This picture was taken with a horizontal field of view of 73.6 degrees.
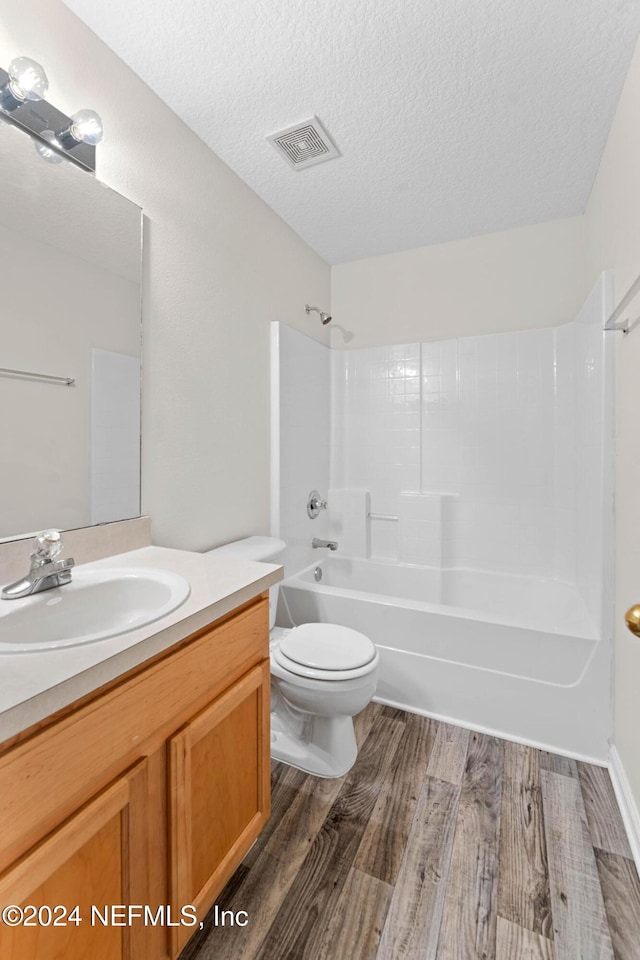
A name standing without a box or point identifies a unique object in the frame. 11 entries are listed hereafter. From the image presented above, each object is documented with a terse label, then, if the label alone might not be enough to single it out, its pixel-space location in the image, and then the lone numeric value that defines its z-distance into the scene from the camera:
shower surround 1.71
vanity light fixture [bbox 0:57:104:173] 1.04
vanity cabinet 0.62
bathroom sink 0.92
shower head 2.70
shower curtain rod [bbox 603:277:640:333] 1.26
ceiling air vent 1.69
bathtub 1.66
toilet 1.49
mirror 1.12
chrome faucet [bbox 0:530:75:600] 0.98
